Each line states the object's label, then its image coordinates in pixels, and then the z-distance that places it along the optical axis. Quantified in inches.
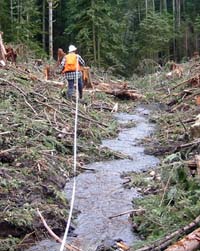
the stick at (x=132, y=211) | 219.8
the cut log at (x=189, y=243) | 152.4
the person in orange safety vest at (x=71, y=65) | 469.1
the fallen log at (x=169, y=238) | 170.4
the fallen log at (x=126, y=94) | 633.6
